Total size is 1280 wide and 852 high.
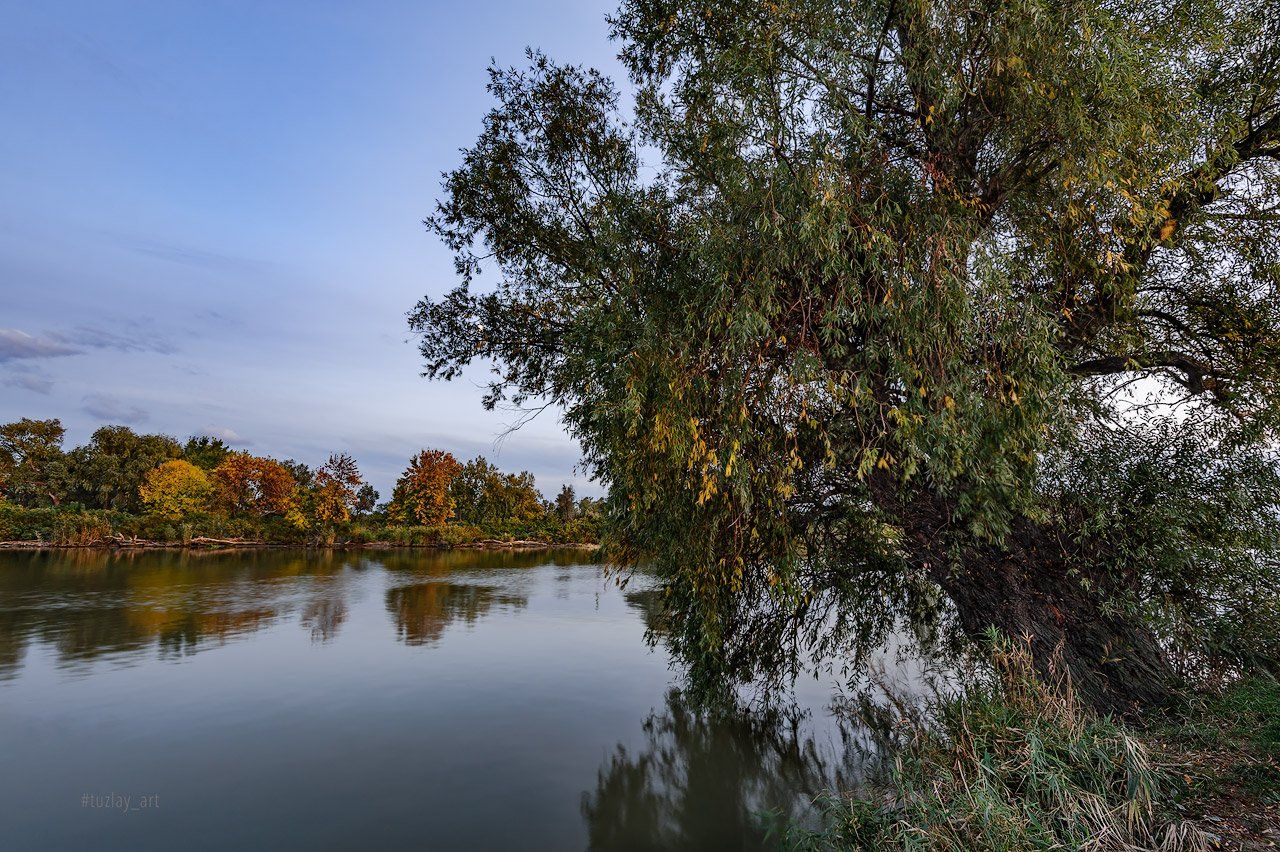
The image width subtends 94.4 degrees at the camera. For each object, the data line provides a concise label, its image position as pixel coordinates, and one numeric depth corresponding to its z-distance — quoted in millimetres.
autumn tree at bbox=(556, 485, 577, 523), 56519
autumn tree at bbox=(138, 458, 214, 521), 39469
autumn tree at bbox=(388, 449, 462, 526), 44938
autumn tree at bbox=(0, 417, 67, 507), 41219
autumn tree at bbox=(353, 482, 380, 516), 67250
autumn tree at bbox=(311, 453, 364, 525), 41031
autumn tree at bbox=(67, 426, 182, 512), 43781
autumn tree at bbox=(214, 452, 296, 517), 42750
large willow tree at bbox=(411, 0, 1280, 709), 5113
